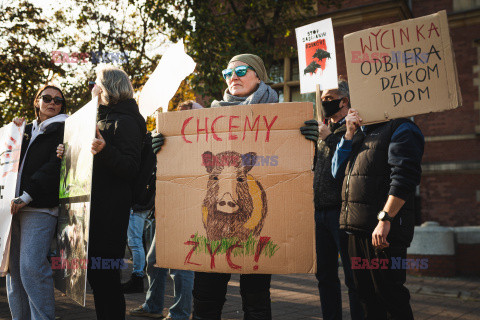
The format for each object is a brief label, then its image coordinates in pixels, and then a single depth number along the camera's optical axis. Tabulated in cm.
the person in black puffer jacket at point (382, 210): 255
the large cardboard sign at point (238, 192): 223
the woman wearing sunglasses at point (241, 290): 243
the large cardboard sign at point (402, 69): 259
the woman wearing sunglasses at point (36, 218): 302
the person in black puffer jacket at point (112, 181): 272
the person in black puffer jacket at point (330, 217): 326
